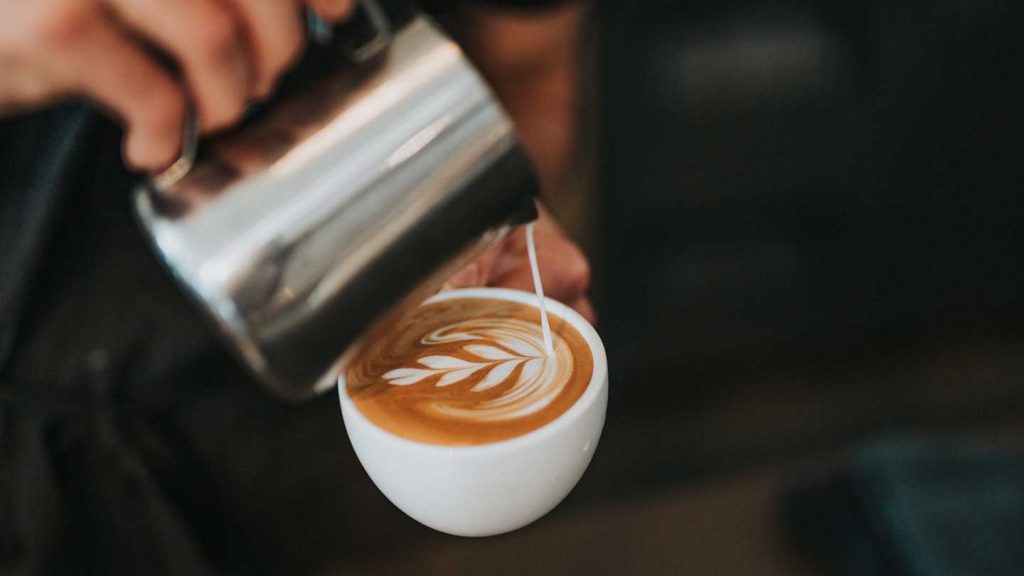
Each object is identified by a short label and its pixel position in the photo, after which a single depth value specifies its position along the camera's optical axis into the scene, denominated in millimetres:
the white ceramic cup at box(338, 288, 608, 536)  560
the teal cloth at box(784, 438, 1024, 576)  1059
